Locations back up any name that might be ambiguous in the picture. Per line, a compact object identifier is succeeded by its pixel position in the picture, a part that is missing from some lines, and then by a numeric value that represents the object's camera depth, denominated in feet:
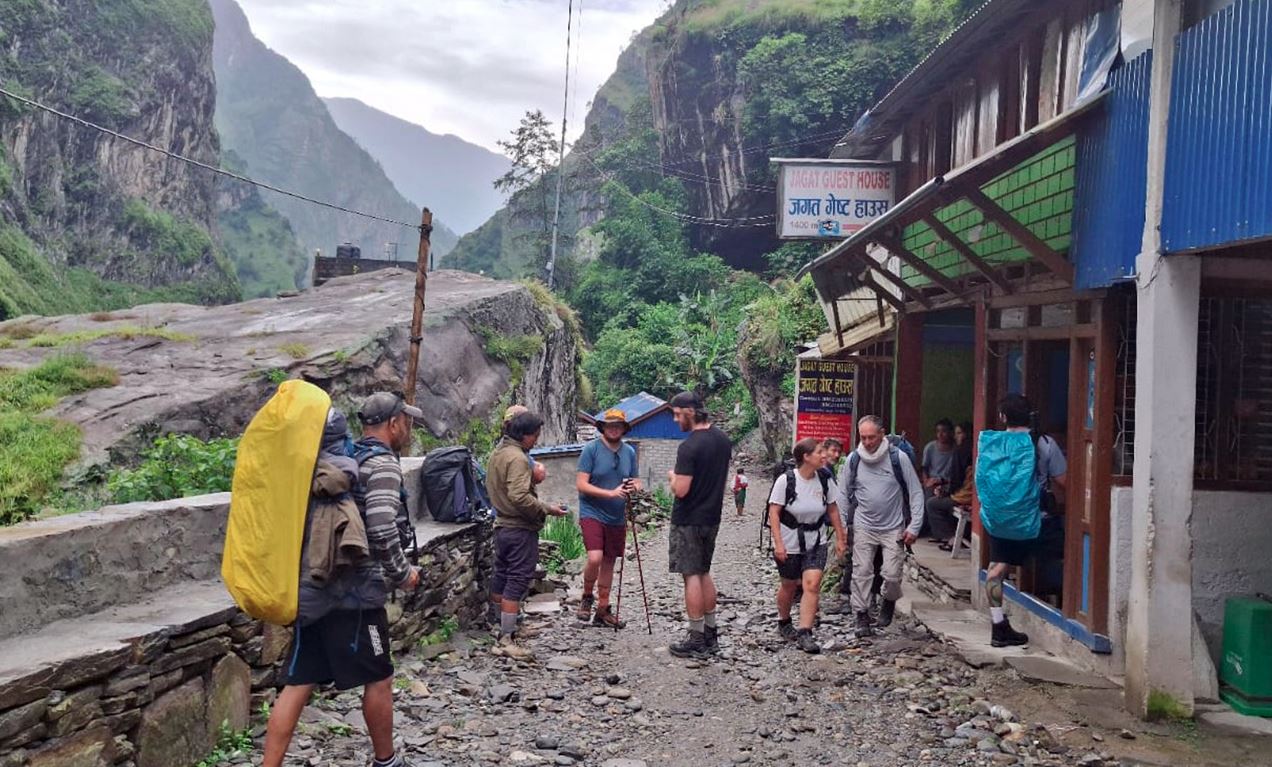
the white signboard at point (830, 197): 40.09
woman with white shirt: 23.04
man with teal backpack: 21.13
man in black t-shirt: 22.45
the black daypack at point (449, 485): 24.94
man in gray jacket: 23.97
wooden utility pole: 31.99
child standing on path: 68.23
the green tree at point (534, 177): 161.48
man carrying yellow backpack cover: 11.80
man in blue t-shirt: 25.14
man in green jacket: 23.11
